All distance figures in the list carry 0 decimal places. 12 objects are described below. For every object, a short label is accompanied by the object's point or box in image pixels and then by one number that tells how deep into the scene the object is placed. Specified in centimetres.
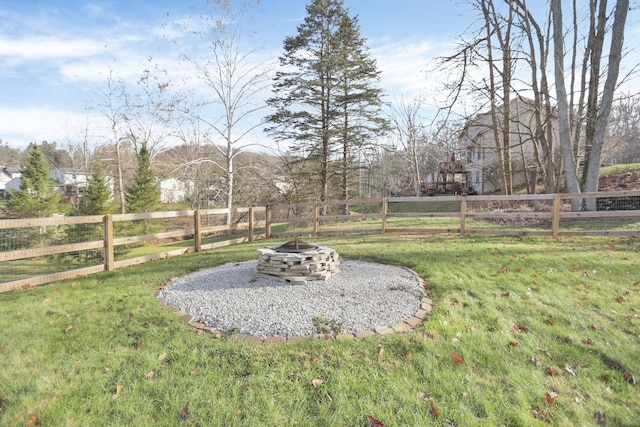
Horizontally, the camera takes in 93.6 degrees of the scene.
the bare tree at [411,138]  2551
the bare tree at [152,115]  1727
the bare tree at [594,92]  861
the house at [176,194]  2016
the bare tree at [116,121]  1888
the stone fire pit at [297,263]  432
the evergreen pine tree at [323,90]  1384
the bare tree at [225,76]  1143
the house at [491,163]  2227
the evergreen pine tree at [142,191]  1359
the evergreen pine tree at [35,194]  1372
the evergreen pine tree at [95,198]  1093
